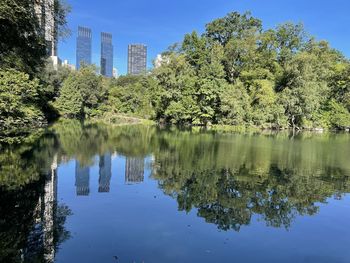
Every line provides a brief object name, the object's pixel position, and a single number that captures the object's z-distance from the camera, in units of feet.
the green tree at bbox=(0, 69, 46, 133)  76.59
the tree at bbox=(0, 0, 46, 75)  37.63
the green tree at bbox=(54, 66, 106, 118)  194.72
